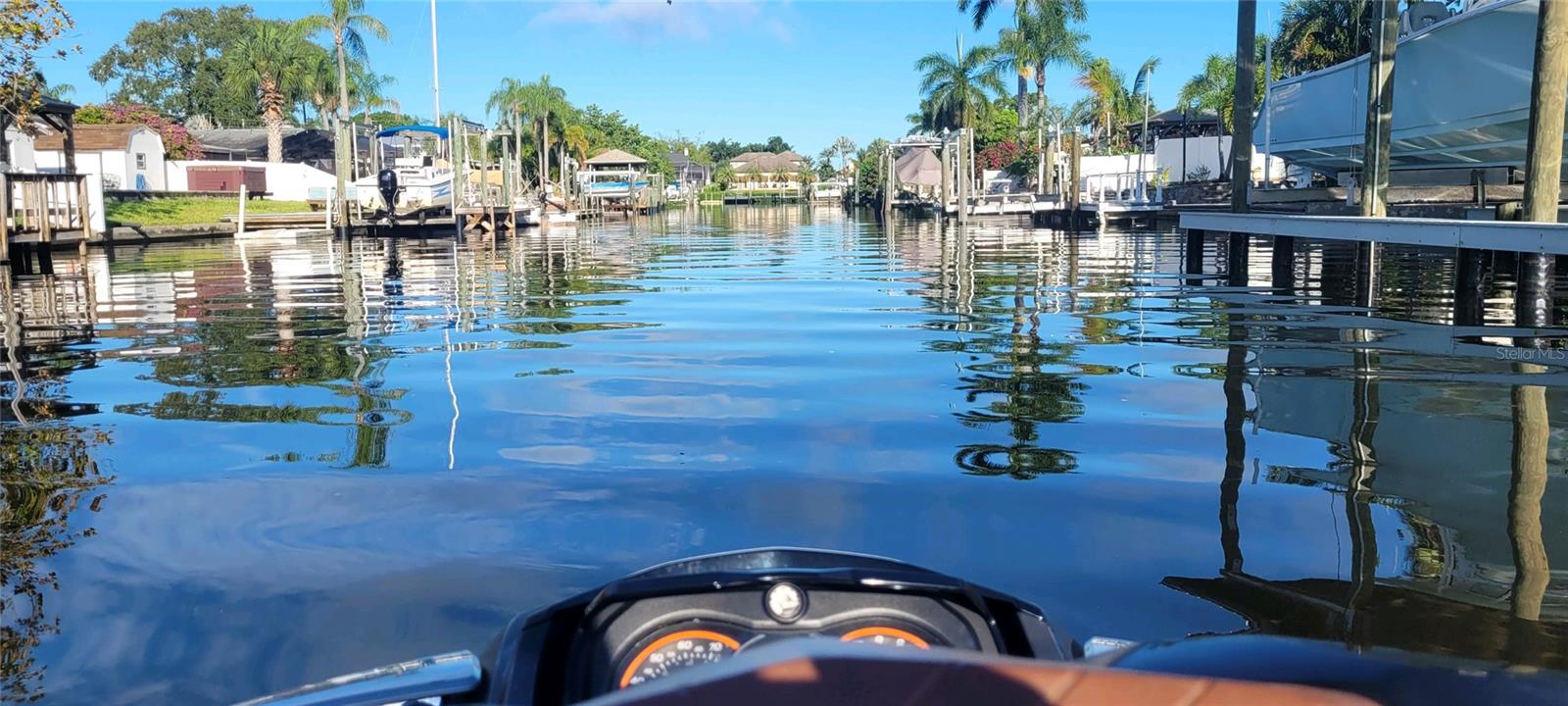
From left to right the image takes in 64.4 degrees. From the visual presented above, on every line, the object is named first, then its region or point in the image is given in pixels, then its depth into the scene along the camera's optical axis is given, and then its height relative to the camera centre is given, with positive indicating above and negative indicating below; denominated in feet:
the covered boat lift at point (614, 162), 332.16 +17.26
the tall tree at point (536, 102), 254.47 +25.67
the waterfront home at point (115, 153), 159.94 +10.08
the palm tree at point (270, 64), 198.59 +26.22
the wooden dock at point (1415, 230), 31.40 -0.32
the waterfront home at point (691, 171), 471.62 +21.72
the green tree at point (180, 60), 291.58 +39.94
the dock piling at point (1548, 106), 33.47 +3.05
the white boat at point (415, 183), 125.70 +4.46
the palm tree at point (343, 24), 184.34 +30.19
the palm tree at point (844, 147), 499.10 +30.83
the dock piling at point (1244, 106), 53.42 +5.02
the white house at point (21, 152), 150.35 +9.73
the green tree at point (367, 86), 201.36 +23.29
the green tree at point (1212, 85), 223.51 +25.33
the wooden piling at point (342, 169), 110.11 +5.40
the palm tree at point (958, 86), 218.59 +24.14
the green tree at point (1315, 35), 174.19 +27.13
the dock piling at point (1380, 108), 45.42 +4.07
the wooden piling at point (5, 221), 66.28 +0.48
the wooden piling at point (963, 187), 124.98 +3.54
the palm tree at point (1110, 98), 218.18 +22.73
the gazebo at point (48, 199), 69.05 +1.84
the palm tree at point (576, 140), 296.30 +20.41
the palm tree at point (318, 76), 198.70 +24.15
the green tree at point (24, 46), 61.31 +9.24
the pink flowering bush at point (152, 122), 194.39 +16.67
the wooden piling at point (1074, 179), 117.70 +4.08
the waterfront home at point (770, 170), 521.65 +23.38
